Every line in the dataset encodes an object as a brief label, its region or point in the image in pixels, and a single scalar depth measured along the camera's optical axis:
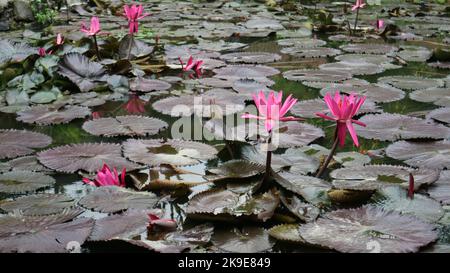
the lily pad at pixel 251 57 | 4.21
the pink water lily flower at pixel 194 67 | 3.92
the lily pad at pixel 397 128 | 3.05
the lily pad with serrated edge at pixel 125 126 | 3.11
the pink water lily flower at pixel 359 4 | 5.16
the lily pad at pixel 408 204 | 2.56
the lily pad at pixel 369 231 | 2.43
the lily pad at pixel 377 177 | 2.69
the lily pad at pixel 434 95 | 3.43
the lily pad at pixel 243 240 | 2.45
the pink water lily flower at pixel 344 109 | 2.59
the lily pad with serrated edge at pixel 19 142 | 2.95
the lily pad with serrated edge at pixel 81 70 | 3.66
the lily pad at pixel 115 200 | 2.60
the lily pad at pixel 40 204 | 2.59
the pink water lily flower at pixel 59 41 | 3.98
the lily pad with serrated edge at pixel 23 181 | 2.70
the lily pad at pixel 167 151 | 2.87
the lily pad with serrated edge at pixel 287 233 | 2.46
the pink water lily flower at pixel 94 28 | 3.75
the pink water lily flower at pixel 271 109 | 2.56
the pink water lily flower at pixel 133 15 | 3.90
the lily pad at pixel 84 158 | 2.83
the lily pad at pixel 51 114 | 3.26
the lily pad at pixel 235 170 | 2.68
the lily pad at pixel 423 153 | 2.84
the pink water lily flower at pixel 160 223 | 2.51
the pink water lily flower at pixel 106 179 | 2.69
